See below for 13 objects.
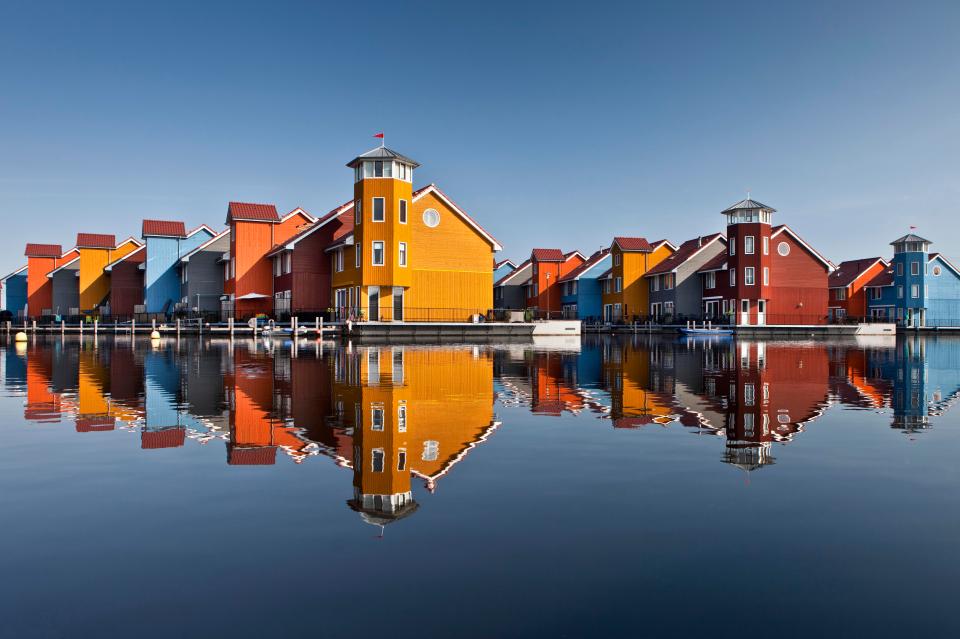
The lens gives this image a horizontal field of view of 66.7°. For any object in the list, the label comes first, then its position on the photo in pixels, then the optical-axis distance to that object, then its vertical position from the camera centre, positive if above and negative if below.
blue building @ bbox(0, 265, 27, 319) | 91.94 +4.03
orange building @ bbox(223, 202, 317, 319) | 62.22 +5.71
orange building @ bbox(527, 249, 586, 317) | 97.88 +5.71
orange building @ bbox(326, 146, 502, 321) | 54.00 +5.18
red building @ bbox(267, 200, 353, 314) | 59.28 +4.74
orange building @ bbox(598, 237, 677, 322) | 85.44 +5.80
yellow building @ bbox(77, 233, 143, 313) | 78.56 +5.79
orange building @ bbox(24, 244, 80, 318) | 86.56 +5.59
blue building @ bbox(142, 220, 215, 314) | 69.75 +5.90
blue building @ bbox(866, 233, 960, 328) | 85.69 +3.65
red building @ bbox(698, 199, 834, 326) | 72.81 +4.52
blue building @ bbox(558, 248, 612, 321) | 90.88 +3.80
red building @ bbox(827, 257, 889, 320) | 93.04 +3.93
